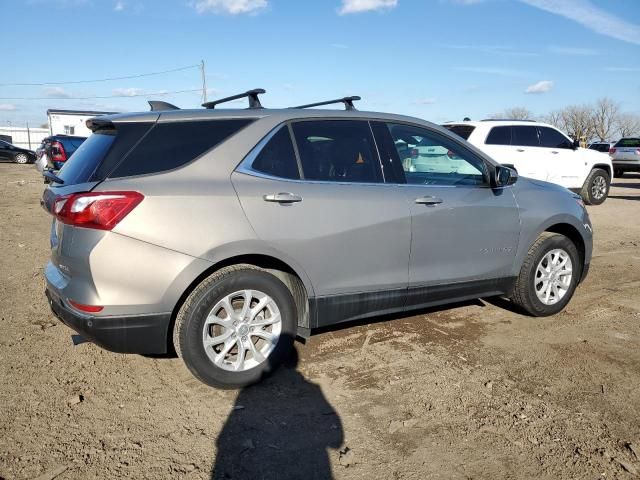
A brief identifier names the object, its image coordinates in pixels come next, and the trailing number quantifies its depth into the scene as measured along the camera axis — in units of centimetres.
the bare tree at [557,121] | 7756
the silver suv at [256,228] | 299
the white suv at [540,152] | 1097
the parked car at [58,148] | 1454
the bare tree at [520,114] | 7794
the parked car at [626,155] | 2231
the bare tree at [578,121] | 7662
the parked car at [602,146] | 2827
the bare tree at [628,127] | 7956
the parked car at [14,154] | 3162
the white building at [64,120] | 3938
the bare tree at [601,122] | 7800
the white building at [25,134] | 5494
